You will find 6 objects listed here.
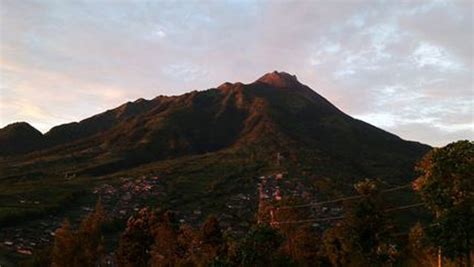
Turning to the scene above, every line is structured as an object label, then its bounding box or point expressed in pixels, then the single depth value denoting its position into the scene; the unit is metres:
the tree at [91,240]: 69.75
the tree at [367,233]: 68.56
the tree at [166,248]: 85.06
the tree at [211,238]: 82.88
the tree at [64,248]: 69.12
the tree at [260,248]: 55.94
